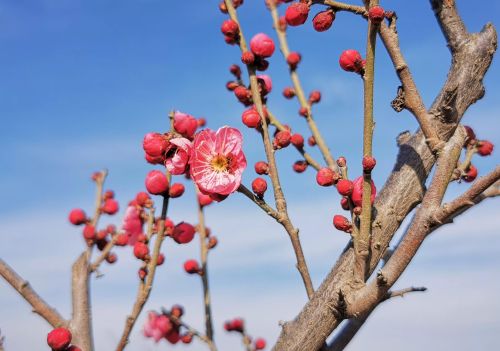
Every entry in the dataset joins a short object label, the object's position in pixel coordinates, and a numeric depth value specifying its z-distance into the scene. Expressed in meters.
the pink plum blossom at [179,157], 0.37
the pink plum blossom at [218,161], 0.37
